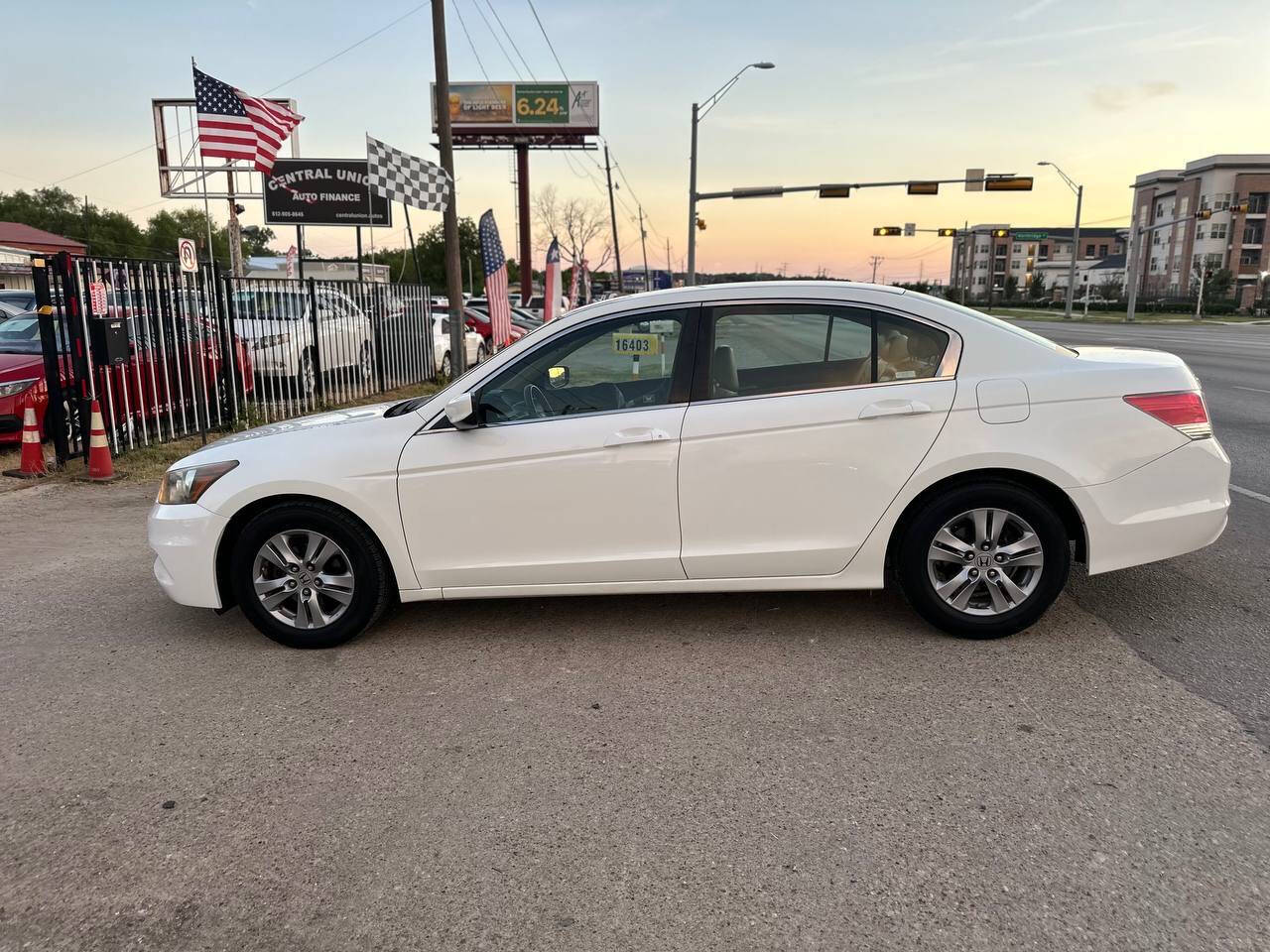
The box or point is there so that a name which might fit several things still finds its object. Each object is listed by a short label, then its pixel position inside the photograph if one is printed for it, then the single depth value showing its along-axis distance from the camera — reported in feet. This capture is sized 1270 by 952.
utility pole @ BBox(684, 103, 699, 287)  113.29
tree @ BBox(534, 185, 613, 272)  269.87
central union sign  91.76
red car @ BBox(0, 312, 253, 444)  30.09
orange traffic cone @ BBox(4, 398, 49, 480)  27.68
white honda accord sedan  13.15
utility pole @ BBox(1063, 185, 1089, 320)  154.58
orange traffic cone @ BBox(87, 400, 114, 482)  27.68
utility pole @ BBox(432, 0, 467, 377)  47.21
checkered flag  39.19
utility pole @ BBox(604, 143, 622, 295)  178.56
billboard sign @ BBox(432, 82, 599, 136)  191.42
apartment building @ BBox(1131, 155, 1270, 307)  281.33
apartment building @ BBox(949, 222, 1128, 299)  435.12
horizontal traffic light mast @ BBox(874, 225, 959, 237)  157.78
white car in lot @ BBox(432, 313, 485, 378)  60.23
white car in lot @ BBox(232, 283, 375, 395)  39.19
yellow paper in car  13.97
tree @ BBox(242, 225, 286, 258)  336.66
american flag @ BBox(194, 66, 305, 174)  46.98
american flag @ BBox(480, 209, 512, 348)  56.75
